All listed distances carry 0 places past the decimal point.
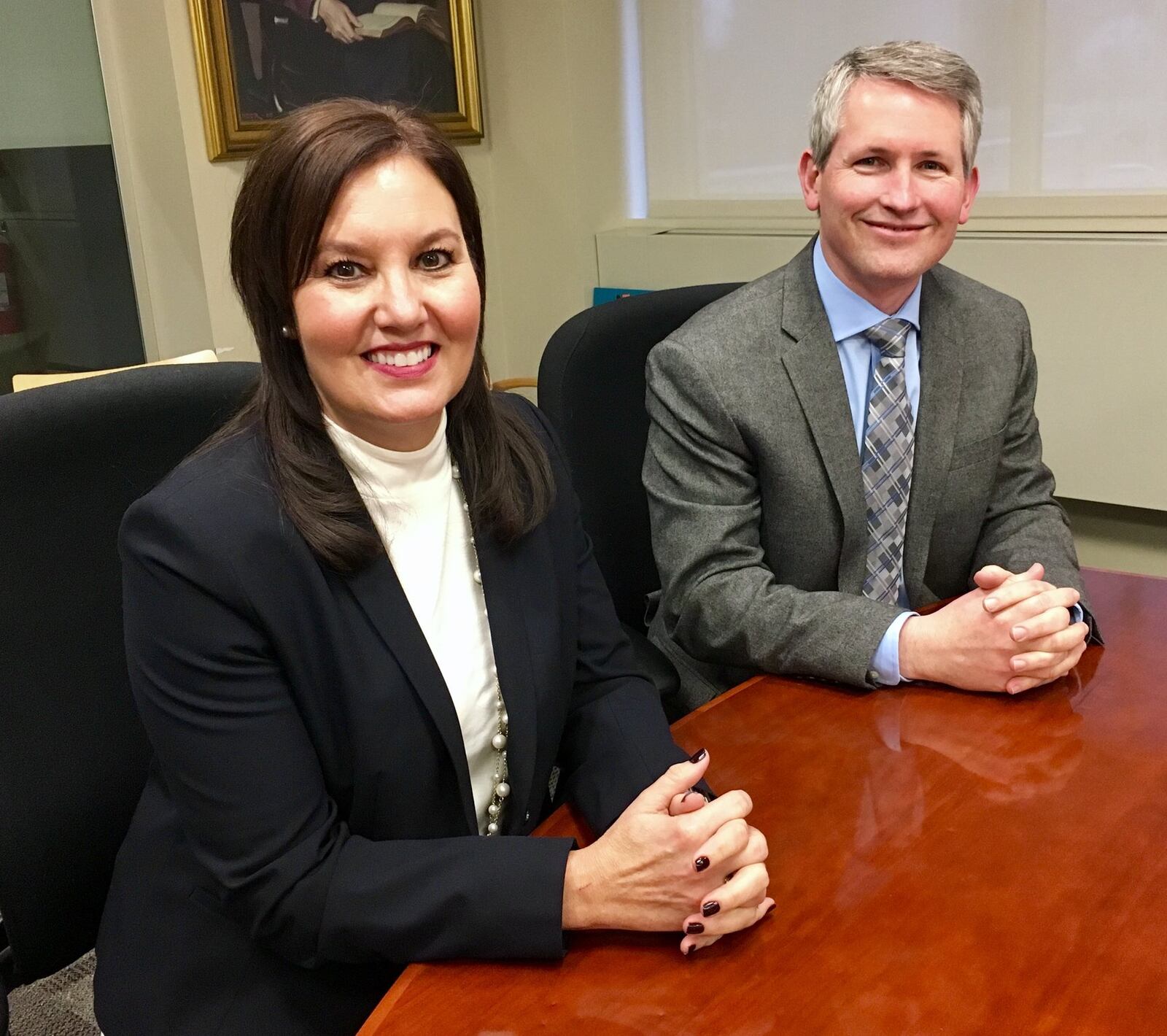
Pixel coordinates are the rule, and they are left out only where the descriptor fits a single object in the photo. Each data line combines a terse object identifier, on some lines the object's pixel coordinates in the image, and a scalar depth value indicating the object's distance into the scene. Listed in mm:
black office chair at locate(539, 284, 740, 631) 1733
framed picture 3039
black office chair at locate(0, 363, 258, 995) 1137
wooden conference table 823
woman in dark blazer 961
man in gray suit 1567
